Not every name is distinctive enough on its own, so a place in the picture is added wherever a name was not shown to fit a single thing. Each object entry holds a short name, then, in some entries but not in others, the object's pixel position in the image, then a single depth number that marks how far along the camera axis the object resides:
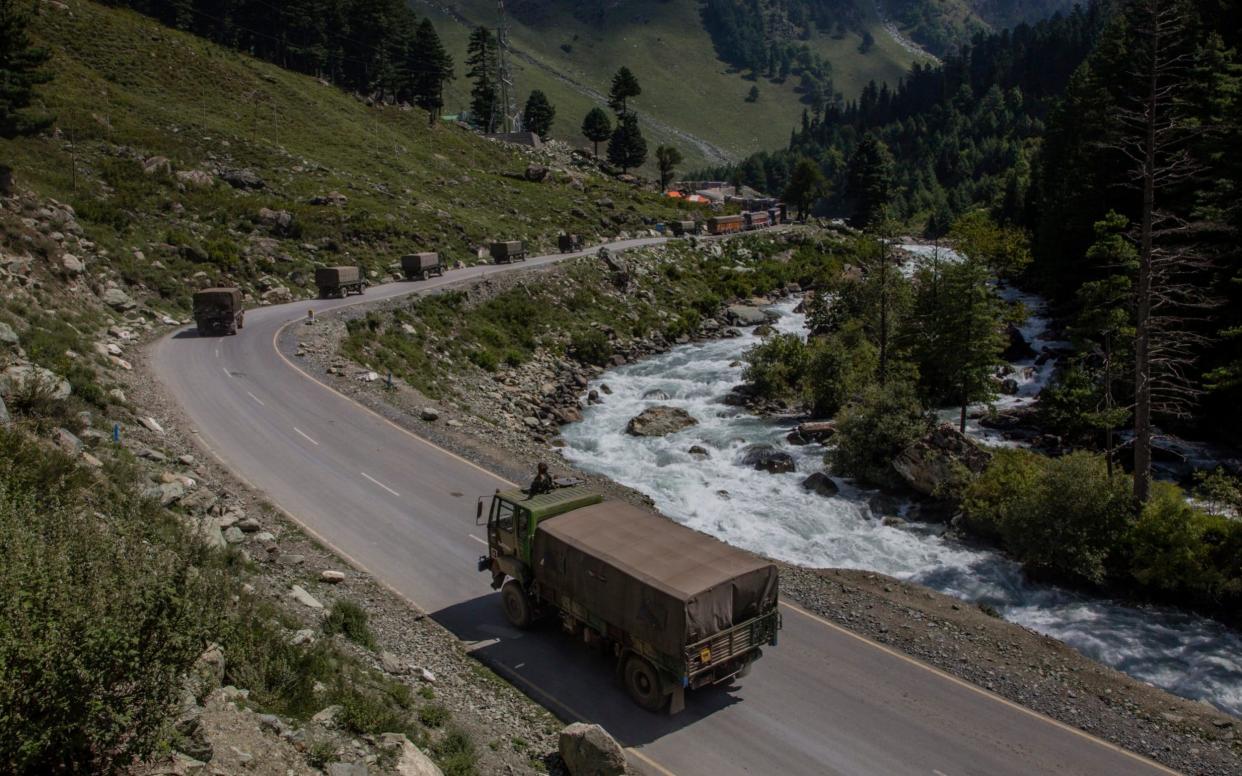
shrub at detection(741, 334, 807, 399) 46.91
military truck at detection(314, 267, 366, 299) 51.91
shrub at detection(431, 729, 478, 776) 12.64
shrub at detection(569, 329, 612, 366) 54.66
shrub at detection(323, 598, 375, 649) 16.19
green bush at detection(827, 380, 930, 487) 33.47
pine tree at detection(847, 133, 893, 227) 117.75
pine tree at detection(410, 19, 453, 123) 118.94
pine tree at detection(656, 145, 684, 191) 132.75
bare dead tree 23.91
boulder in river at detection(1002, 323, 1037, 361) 52.62
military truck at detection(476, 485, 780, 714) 14.46
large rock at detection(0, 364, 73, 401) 19.55
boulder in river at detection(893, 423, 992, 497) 31.08
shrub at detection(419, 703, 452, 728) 13.91
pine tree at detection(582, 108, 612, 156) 139.75
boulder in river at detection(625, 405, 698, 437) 40.91
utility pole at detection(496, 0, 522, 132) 126.67
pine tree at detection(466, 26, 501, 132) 132.50
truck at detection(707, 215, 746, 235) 95.70
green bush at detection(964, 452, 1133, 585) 24.47
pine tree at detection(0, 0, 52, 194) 48.56
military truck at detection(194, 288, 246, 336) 42.12
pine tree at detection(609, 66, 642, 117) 133.12
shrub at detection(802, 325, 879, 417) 43.12
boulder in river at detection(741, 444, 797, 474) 35.81
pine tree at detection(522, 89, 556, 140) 141.75
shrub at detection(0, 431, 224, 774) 7.80
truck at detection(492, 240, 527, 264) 67.31
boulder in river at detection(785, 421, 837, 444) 39.75
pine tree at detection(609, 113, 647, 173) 131.12
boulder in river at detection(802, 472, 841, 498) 33.16
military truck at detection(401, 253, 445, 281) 58.56
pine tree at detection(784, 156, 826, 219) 123.19
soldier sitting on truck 18.91
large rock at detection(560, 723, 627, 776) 13.08
